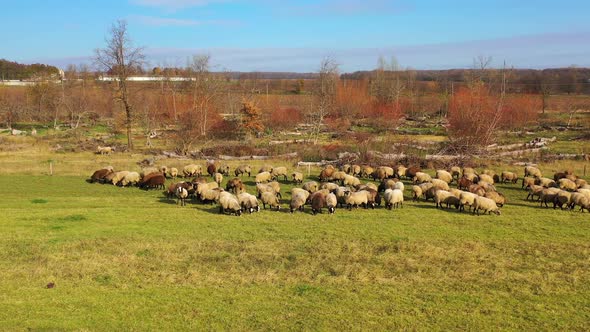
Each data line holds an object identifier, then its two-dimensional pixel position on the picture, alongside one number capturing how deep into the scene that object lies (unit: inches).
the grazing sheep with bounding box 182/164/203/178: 1133.7
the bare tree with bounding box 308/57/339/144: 2090.3
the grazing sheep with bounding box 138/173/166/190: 986.1
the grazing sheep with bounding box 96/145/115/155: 1476.4
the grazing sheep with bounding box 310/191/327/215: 789.4
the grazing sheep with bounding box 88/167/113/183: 1058.3
